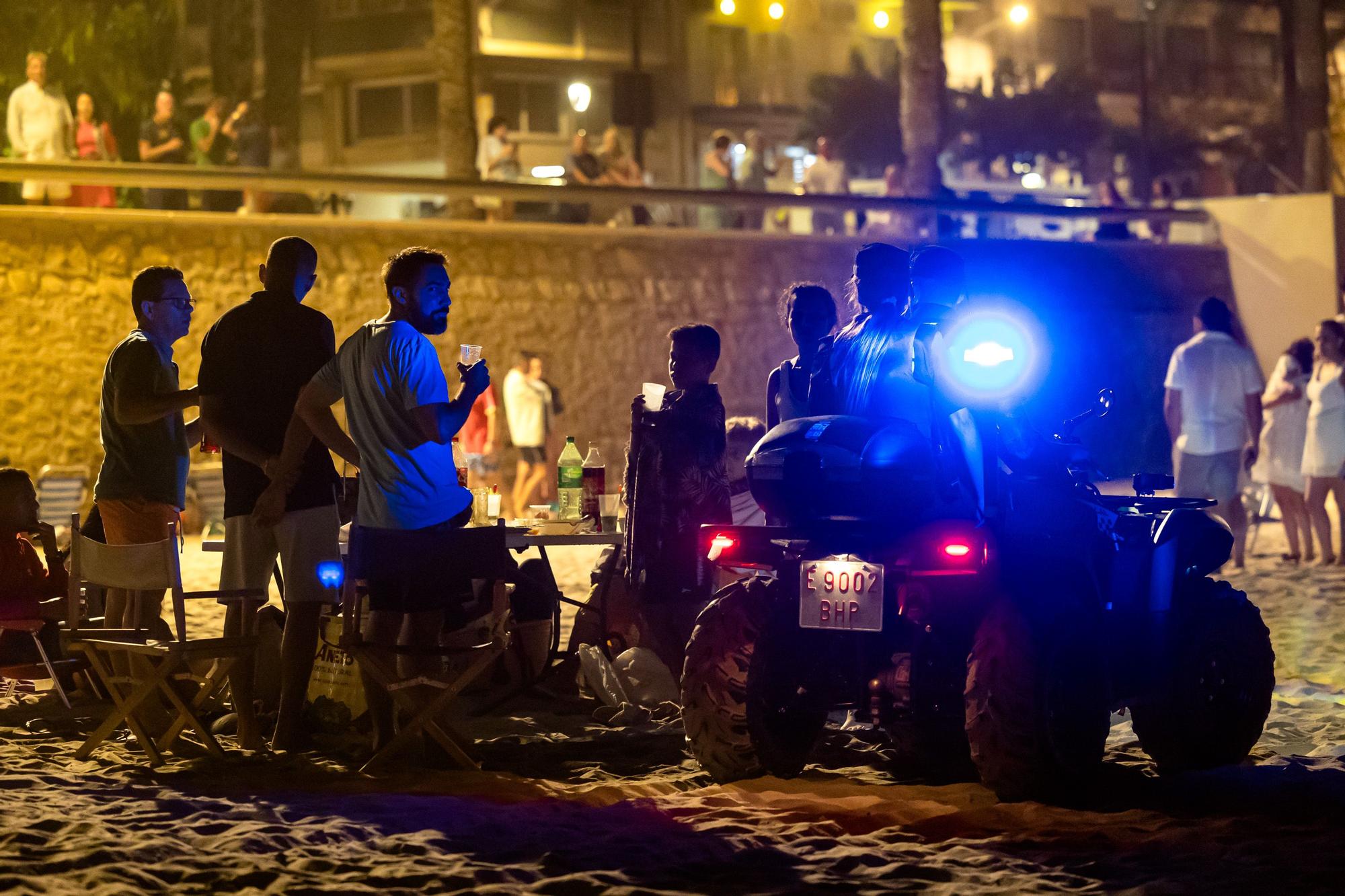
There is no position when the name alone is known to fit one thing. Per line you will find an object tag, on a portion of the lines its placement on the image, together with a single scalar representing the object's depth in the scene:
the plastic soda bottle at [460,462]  15.94
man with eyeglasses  15.51
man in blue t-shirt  13.12
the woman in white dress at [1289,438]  28.14
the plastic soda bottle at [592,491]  16.72
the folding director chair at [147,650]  13.62
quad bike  12.13
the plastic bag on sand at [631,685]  16.02
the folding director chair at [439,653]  13.34
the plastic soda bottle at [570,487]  16.81
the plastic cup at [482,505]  16.34
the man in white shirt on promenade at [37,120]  35.94
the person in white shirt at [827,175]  47.97
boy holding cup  15.84
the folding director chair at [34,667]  16.36
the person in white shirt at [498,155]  44.25
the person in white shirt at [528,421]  36.97
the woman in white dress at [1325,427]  27.16
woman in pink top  37.97
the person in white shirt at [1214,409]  25.75
